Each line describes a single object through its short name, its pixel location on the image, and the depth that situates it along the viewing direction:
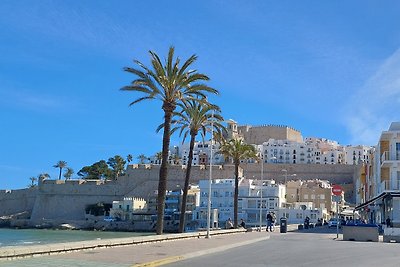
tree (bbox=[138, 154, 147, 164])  173.36
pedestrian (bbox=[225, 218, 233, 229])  47.81
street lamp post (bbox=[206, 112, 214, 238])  28.76
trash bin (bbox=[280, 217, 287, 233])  41.50
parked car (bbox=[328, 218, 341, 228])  58.79
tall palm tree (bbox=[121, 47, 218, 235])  28.92
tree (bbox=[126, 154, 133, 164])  163.62
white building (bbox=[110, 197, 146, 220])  111.69
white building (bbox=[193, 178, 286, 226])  91.81
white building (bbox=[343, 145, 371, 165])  194.75
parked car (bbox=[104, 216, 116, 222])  109.18
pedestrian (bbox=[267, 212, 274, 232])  43.56
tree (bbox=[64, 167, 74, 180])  162.12
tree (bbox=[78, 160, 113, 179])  154.62
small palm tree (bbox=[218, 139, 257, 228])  54.22
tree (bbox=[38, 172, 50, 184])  130.57
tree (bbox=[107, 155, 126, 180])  154.00
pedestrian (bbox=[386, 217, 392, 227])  44.94
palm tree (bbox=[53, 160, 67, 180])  161.50
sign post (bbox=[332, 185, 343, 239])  31.14
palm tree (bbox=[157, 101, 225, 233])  37.09
